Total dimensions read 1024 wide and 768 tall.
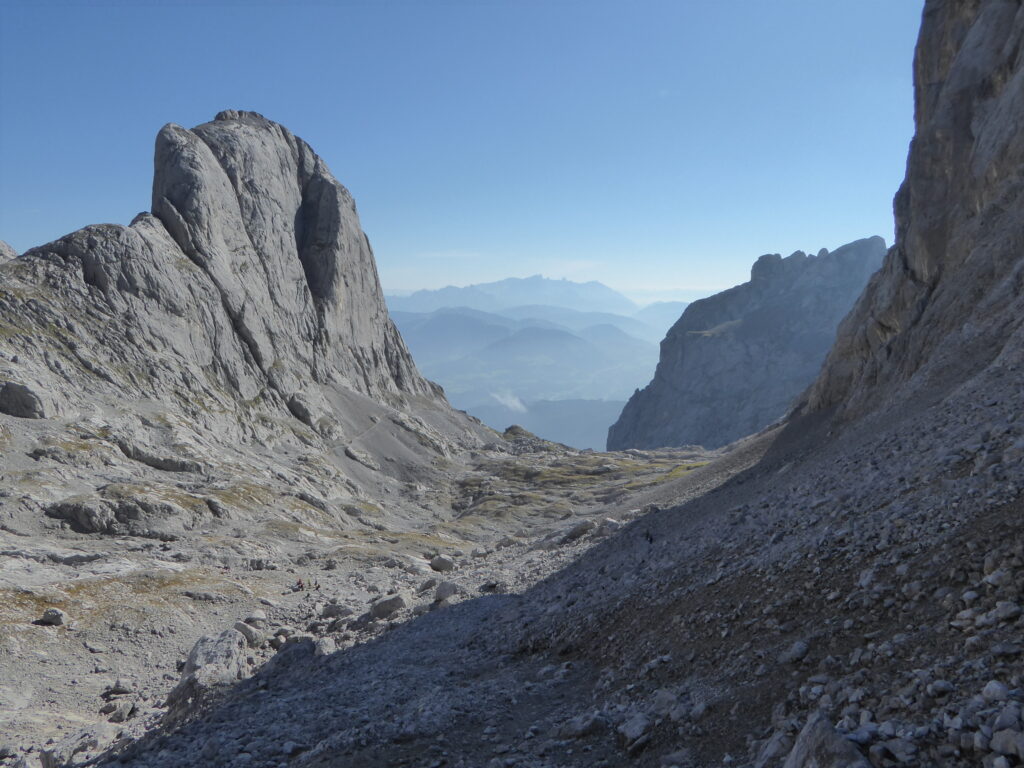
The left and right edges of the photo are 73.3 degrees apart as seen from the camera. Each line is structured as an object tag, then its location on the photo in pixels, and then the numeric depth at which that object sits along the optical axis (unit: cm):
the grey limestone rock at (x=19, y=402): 7050
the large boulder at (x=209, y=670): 2567
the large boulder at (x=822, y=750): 933
